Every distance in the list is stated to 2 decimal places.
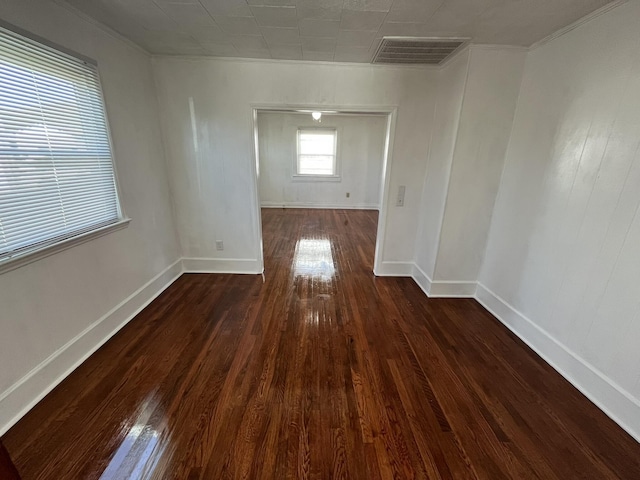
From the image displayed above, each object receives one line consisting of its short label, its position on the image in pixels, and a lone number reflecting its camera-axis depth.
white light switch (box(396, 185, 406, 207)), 3.12
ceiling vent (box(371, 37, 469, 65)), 2.18
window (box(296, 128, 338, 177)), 7.09
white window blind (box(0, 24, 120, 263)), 1.45
